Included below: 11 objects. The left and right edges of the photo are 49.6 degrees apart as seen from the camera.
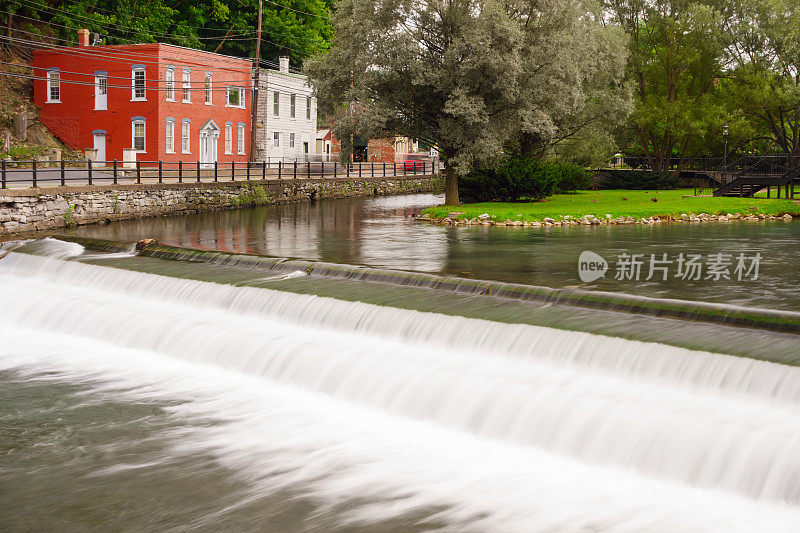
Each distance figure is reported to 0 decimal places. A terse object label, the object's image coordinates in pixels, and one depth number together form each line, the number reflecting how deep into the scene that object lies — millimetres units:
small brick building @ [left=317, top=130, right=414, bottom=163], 80375
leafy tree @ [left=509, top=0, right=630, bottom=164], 35062
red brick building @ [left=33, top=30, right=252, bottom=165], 53312
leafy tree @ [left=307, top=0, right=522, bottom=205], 32938
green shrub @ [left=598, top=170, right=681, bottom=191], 53969
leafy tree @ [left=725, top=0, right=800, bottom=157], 52594
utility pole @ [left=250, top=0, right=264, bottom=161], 54781
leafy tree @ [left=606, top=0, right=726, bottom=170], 53344
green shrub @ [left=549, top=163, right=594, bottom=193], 46938
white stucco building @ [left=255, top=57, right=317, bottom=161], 65625
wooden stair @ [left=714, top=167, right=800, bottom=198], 39844
